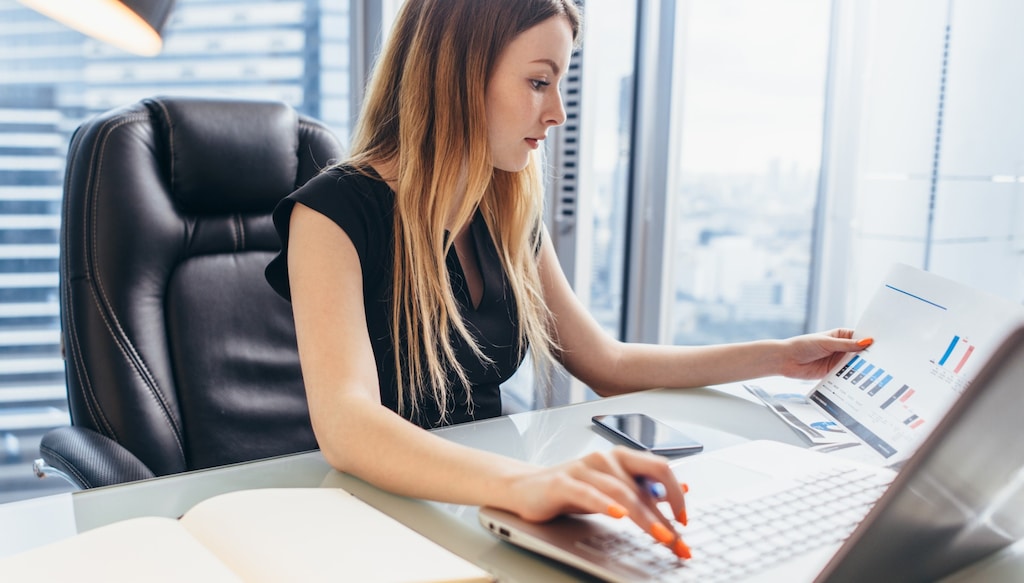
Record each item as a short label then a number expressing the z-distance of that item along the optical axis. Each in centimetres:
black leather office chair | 111
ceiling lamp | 56
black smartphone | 84
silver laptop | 44
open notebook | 53
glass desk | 60
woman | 97
